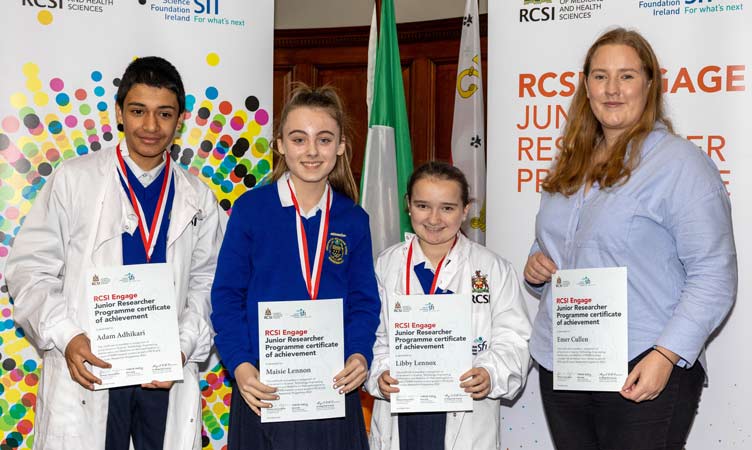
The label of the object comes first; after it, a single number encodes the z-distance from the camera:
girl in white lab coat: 2.98
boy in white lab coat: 2.80
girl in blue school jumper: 2.76
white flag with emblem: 4.70
